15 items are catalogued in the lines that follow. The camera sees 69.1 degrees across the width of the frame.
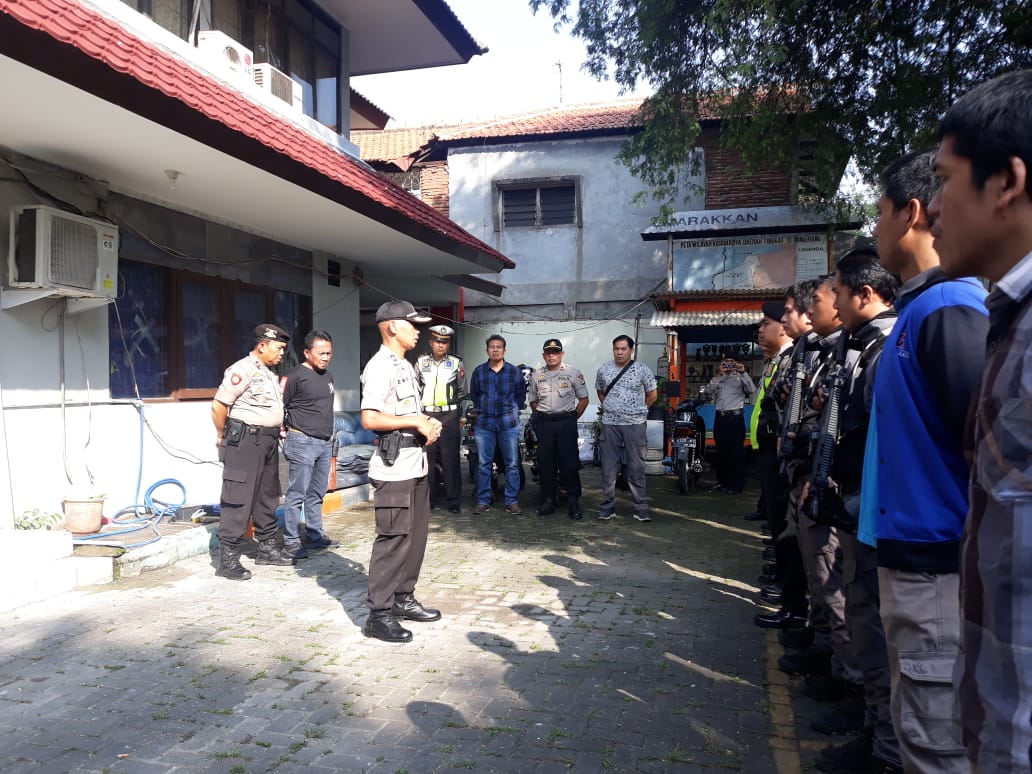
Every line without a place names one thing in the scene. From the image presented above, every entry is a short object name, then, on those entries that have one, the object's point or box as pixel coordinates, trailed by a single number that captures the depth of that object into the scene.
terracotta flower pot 6.04
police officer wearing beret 5.81
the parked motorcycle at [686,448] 9.86
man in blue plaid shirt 8.77
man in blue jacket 1.86
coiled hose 6.42
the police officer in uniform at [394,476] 4.42
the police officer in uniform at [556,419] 8.48
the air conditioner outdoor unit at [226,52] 8.15
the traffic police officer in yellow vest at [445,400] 8.35
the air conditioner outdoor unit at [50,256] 5.87
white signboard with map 14.11
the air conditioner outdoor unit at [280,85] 8.79
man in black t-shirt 6.58
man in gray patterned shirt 8.27
